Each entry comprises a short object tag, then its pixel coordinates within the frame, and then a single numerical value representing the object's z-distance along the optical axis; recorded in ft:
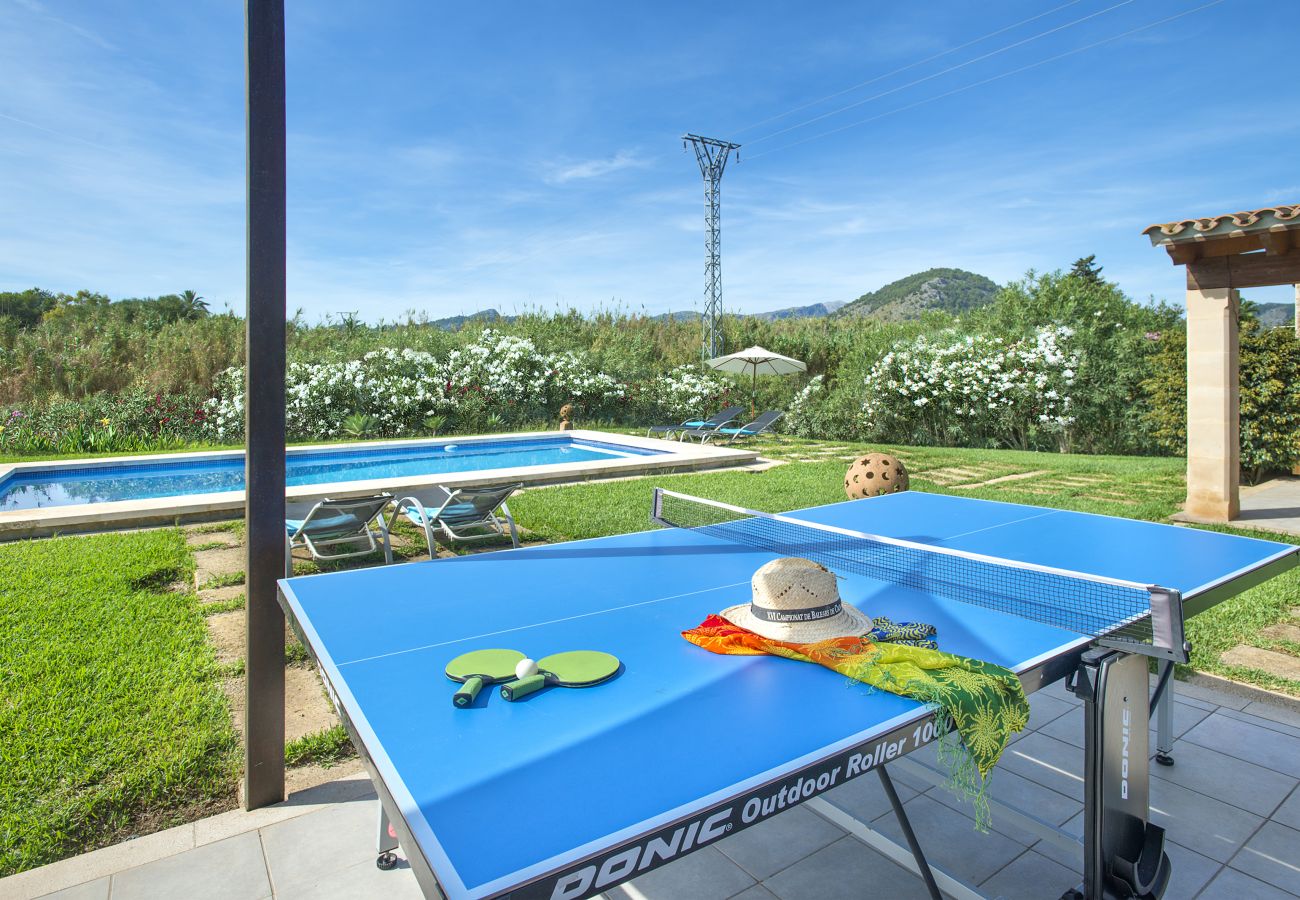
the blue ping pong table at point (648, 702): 4.23
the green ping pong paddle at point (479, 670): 5.90
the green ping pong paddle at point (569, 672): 5.97
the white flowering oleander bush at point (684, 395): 62.39
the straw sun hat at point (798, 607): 6.79
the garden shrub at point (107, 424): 45.39
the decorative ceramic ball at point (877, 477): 28.66
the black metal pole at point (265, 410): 9.46
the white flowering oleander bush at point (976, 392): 48.88
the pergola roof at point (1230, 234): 23.03
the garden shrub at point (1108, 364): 46.55
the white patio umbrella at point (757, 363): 53.21
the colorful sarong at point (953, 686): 5.66
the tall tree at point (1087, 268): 152.95
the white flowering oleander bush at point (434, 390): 53.16
